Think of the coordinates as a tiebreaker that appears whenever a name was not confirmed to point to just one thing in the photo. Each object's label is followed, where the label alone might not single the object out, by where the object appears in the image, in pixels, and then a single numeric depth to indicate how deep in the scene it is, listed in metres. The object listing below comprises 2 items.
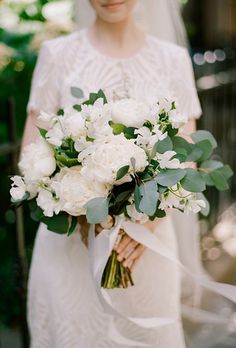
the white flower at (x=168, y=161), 2.00
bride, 2.54
